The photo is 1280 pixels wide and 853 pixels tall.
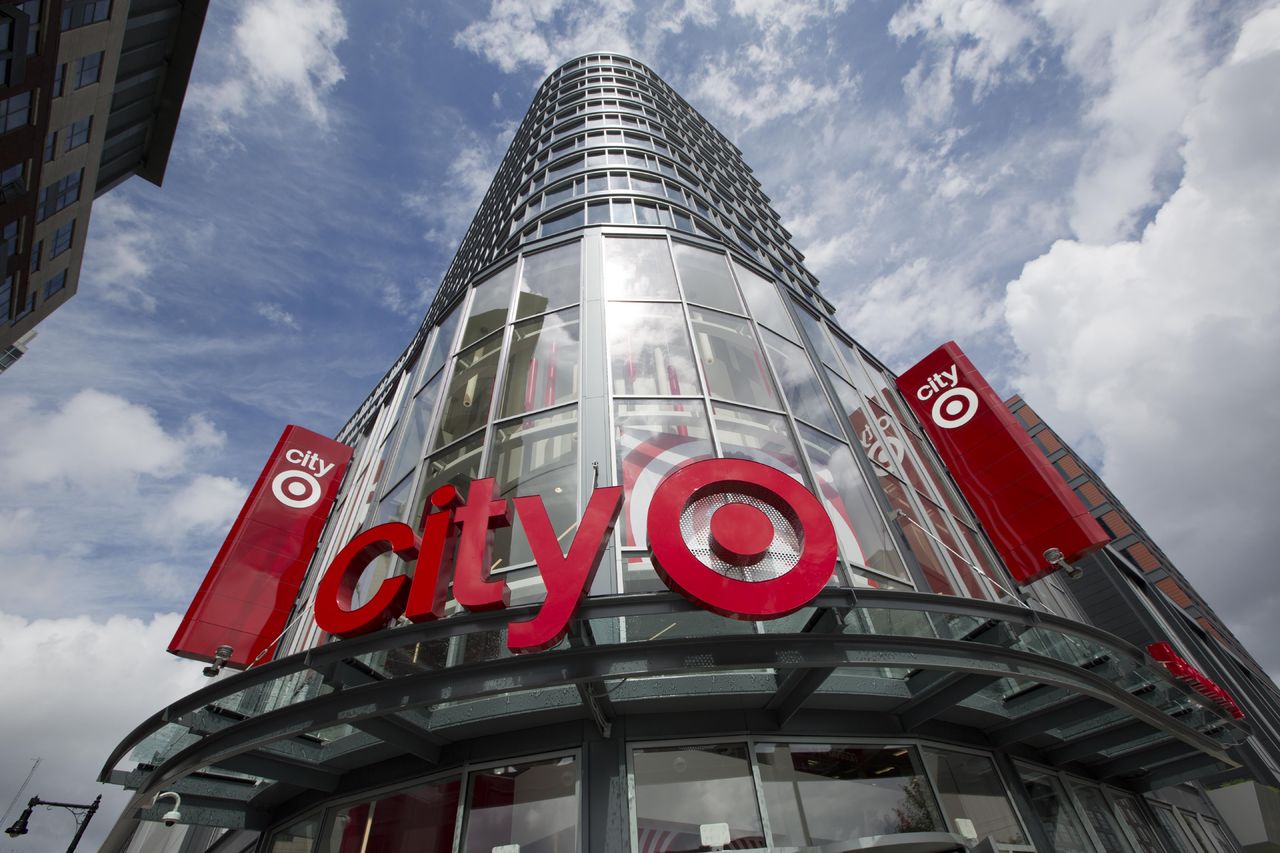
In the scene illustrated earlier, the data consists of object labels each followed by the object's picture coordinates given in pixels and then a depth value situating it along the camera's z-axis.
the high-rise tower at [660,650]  6.90
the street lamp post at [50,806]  24.19
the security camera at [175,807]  8.30
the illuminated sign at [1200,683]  12.88
